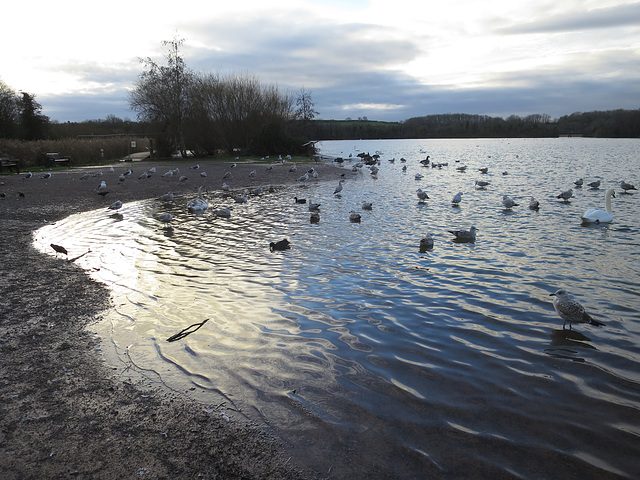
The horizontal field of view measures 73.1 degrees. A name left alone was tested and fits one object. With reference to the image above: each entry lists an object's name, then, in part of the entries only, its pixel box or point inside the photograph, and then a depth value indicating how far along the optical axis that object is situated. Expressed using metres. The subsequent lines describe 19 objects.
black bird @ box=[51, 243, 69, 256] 9.90
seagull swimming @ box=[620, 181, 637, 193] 20.28
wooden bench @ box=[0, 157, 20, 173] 27.64
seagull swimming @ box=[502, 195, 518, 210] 16.25
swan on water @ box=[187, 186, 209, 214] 16.66
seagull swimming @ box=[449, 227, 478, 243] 11.36
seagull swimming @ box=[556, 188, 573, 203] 18.11
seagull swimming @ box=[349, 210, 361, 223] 14.19
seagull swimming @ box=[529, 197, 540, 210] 16.22
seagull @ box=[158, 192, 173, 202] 19.56
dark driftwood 5.65
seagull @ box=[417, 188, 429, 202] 18.70
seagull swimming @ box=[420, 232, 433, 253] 10.53
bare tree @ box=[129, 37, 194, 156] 38.00
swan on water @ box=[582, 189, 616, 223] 13.24
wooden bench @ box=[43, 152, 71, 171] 32.31
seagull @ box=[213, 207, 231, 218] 15.75
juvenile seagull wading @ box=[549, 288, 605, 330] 5.88
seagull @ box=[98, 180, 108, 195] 20.66
